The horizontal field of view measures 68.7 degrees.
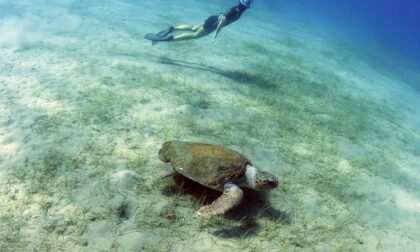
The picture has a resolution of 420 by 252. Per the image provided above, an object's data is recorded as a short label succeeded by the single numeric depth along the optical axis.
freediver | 9.36
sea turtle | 3.71
